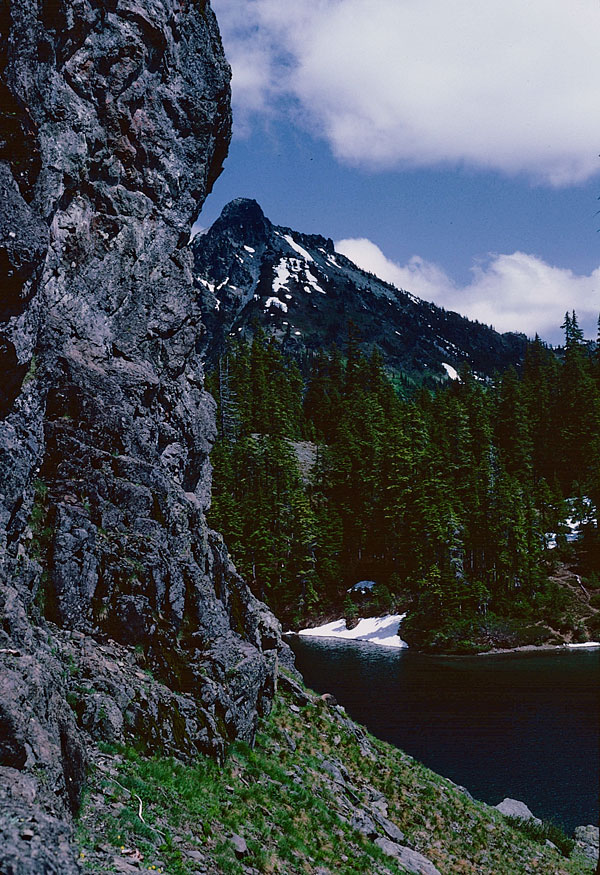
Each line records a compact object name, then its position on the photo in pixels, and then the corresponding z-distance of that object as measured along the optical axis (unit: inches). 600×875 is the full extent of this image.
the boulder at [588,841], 965.2
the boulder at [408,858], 665.6
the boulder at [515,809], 1043.9
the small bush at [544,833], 955.3
